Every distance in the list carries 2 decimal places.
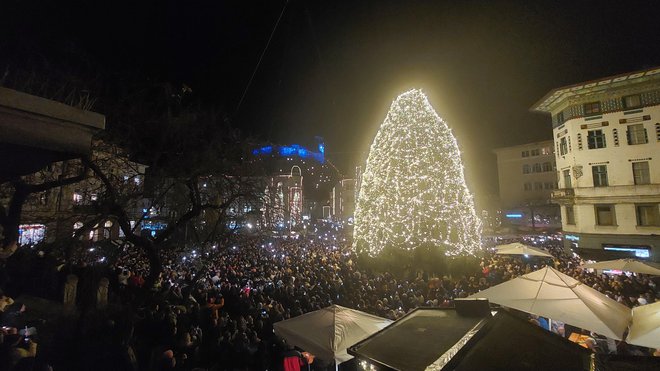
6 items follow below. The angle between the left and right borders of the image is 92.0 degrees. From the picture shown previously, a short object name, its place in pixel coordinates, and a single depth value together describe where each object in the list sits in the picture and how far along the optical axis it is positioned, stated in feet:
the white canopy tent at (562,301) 20.29
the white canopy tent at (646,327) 17.46
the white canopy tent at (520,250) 55.67
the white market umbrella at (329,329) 19.45
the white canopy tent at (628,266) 42.27
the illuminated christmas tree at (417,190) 59.93
